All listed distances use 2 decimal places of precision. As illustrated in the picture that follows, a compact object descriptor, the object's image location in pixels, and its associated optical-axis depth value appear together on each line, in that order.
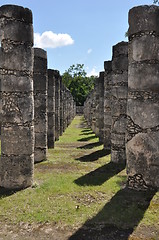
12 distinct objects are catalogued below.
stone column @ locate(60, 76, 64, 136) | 20.96
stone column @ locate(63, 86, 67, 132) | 24.48
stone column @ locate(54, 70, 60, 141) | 17.88
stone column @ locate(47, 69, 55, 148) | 14.84
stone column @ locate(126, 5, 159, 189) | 7.46
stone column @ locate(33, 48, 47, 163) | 11.44
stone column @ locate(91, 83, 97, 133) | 23.34
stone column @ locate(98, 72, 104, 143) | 17.17
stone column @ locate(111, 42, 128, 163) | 11.03
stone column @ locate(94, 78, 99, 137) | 19.90
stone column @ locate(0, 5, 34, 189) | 7.54
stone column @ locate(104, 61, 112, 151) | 14.30
